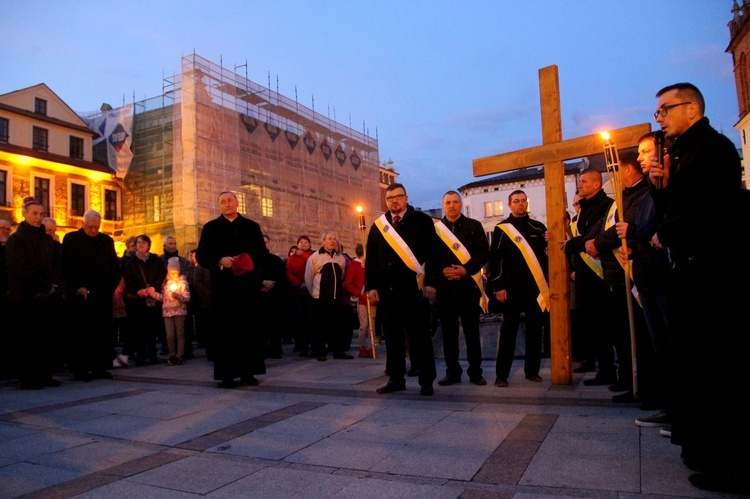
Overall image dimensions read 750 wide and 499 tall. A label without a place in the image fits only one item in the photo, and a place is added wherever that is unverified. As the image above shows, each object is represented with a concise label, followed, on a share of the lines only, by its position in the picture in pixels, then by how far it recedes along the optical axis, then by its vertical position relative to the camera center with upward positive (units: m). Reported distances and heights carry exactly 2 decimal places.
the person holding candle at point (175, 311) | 9.02 -0.09
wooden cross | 5.66 +0.81
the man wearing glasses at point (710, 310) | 2.69 -0.13
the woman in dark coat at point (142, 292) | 9.09 +0.23
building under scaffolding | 26.80 +7.32
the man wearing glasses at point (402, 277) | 5.81 +0.19
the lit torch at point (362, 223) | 8.12 +1.08
